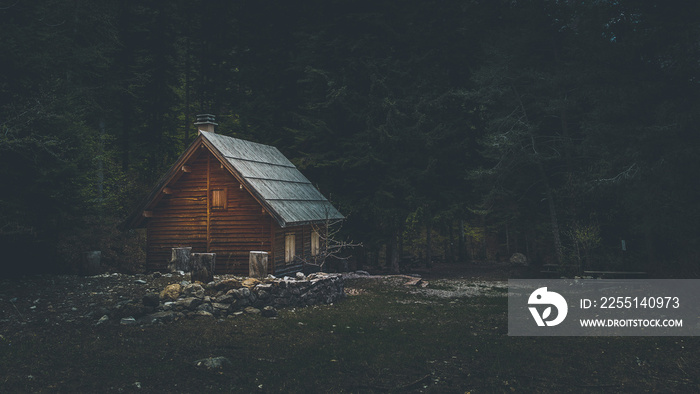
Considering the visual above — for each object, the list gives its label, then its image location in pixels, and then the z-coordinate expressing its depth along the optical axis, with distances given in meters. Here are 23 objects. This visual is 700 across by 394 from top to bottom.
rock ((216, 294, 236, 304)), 13.87
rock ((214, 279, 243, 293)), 14.66
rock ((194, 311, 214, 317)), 12.93
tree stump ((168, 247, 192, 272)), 19.45
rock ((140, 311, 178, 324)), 11.90
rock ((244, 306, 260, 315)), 13.71
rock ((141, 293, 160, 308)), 12.67
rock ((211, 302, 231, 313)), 13.50
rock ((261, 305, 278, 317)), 13.65
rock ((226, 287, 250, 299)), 14.12
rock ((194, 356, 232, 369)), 8.86
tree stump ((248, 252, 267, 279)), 17.53
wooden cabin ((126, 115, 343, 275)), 20.05
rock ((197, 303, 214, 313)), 13.23
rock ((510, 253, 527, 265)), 34.66
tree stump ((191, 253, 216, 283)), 16.12
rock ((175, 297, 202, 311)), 13.16
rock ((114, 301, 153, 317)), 12.12
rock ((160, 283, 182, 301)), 13.68
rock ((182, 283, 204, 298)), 14.03
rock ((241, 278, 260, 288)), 14.98
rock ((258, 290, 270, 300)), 14.64
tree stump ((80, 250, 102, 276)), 18.34
